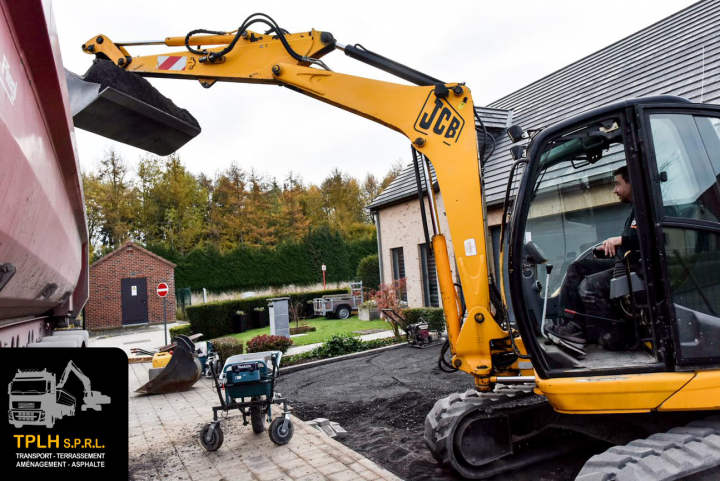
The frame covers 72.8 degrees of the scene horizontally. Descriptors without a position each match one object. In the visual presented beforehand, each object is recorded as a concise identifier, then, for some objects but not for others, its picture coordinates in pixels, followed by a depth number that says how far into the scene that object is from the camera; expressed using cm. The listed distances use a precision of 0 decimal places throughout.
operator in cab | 338
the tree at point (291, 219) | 3916
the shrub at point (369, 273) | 2356
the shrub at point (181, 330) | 1486
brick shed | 2398
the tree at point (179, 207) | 3681
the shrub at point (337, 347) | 1047
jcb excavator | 302
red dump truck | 131
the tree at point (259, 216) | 3778
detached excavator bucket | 793
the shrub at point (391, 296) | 1393
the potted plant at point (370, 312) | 1802
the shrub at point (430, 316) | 1148
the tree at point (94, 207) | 3369
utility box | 1294
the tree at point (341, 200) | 4307
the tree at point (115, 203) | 3444
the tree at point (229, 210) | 3759
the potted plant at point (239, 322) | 1789
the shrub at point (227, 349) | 950
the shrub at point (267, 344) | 938
